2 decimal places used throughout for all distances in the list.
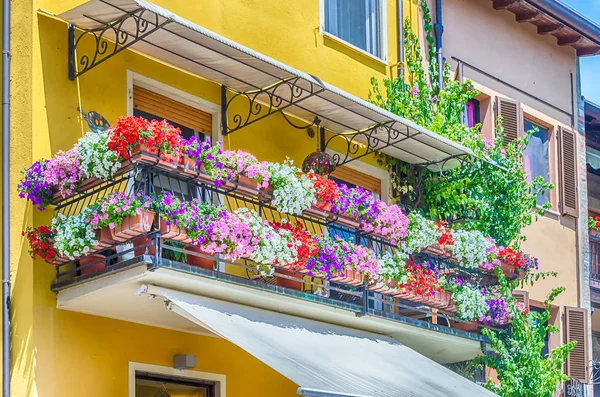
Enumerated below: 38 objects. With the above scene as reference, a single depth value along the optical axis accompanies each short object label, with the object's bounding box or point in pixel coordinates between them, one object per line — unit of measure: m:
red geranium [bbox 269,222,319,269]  12.15
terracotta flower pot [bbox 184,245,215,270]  11.59
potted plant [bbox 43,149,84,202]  10.97
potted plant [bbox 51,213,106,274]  10.83
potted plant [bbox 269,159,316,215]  12.11
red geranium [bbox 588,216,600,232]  20.14
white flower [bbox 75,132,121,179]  10.77
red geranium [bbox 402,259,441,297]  13.70
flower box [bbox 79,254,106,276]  11.19
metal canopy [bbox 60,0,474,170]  11.68
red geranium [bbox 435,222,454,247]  14.47
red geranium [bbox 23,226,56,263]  10.97
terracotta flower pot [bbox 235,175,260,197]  11.76
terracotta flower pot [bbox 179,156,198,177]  11.10
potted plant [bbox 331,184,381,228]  13.01
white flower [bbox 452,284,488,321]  14.43
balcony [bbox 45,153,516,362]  10.95
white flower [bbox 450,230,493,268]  14.56
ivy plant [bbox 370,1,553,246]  15.70
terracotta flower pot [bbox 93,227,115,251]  10.80
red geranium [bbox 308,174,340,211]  12.67
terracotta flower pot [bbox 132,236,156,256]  10.88
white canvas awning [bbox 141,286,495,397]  10.95
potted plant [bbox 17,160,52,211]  11.06
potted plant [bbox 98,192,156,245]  10.66
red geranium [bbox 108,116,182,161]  10.69
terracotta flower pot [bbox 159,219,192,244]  10.86
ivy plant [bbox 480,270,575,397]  15.21
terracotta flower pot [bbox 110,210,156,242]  10.66
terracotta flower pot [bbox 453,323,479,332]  15.11
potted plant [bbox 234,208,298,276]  11.66
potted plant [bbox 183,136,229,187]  11.23
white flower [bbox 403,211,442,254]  13.91
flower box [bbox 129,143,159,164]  10.66
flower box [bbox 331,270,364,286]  12.77
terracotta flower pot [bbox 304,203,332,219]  12.64
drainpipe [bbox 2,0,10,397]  10.89
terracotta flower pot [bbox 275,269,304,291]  12.62
